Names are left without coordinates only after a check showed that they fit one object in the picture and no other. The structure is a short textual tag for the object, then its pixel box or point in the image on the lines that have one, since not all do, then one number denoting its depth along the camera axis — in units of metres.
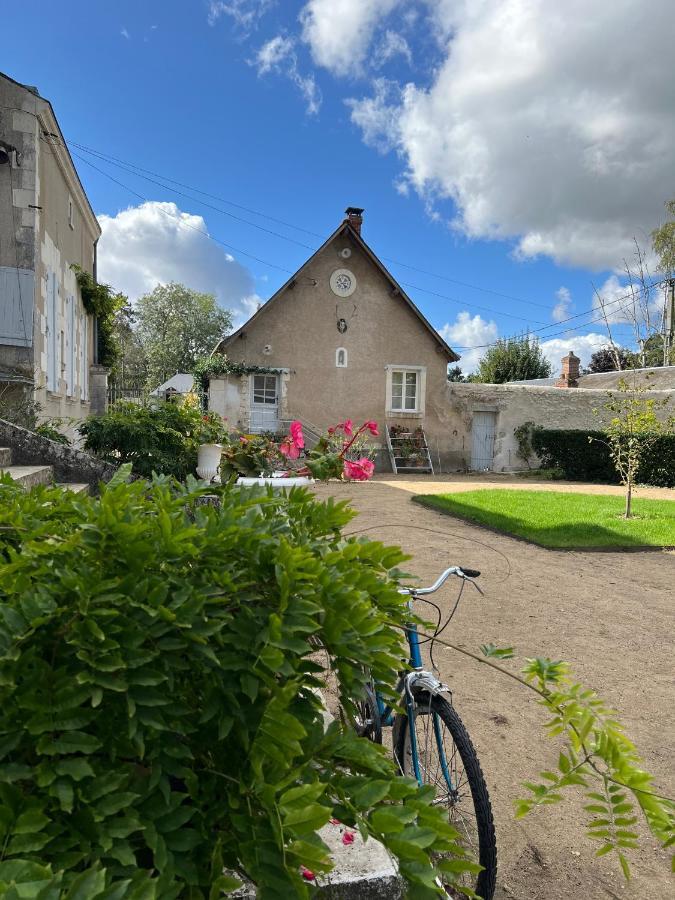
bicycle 1.92
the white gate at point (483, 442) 19.17
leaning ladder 18.03
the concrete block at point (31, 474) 4.32
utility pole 27.67
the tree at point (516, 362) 38.84
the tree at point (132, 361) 51.69
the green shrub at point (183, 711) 0.87
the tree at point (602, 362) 44.17
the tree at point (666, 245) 26.06
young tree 9.87
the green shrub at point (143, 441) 5.91
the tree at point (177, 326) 48.41
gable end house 17.53
